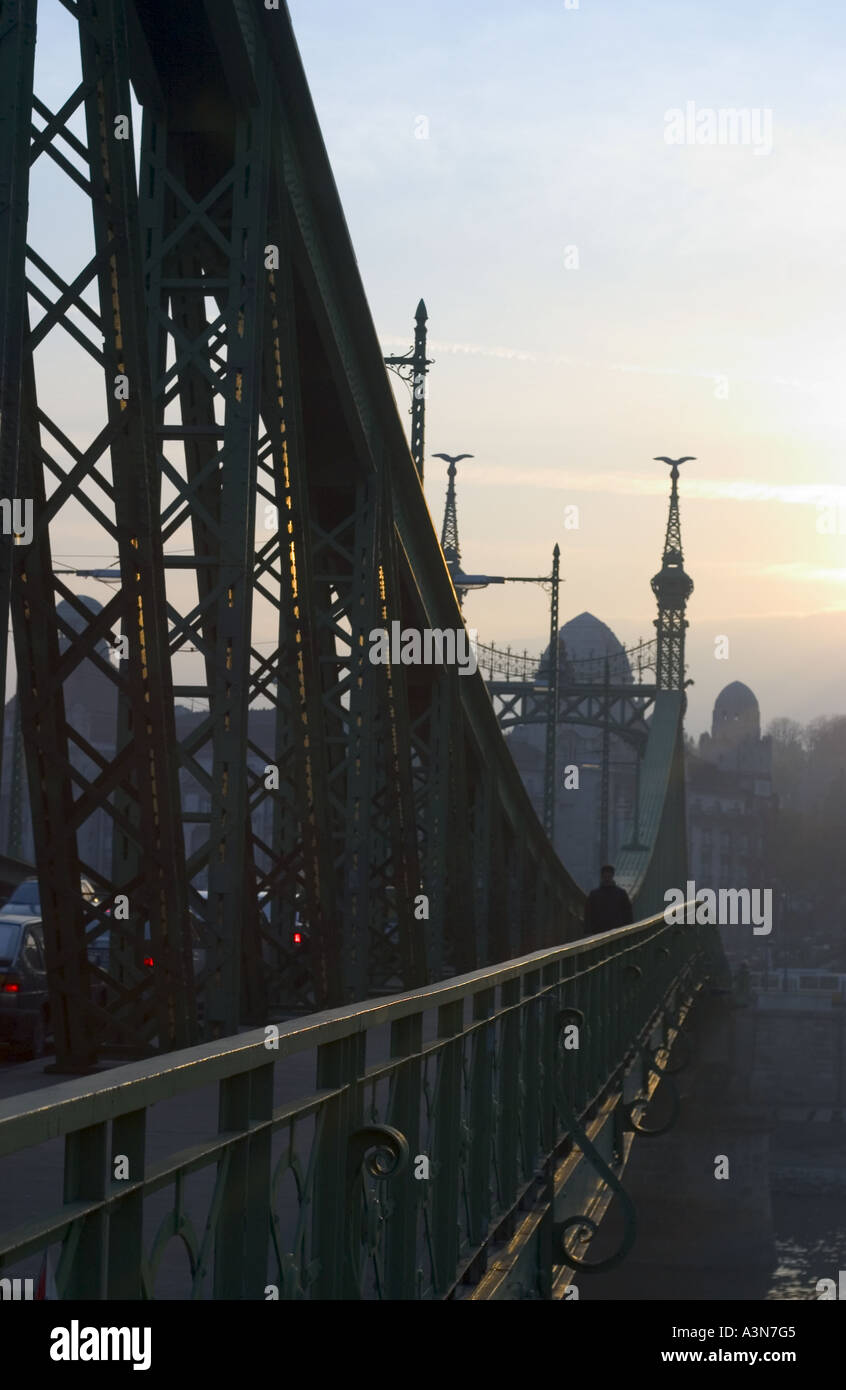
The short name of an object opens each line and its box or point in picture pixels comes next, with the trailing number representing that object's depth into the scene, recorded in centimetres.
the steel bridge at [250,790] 385
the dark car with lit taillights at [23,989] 1373
